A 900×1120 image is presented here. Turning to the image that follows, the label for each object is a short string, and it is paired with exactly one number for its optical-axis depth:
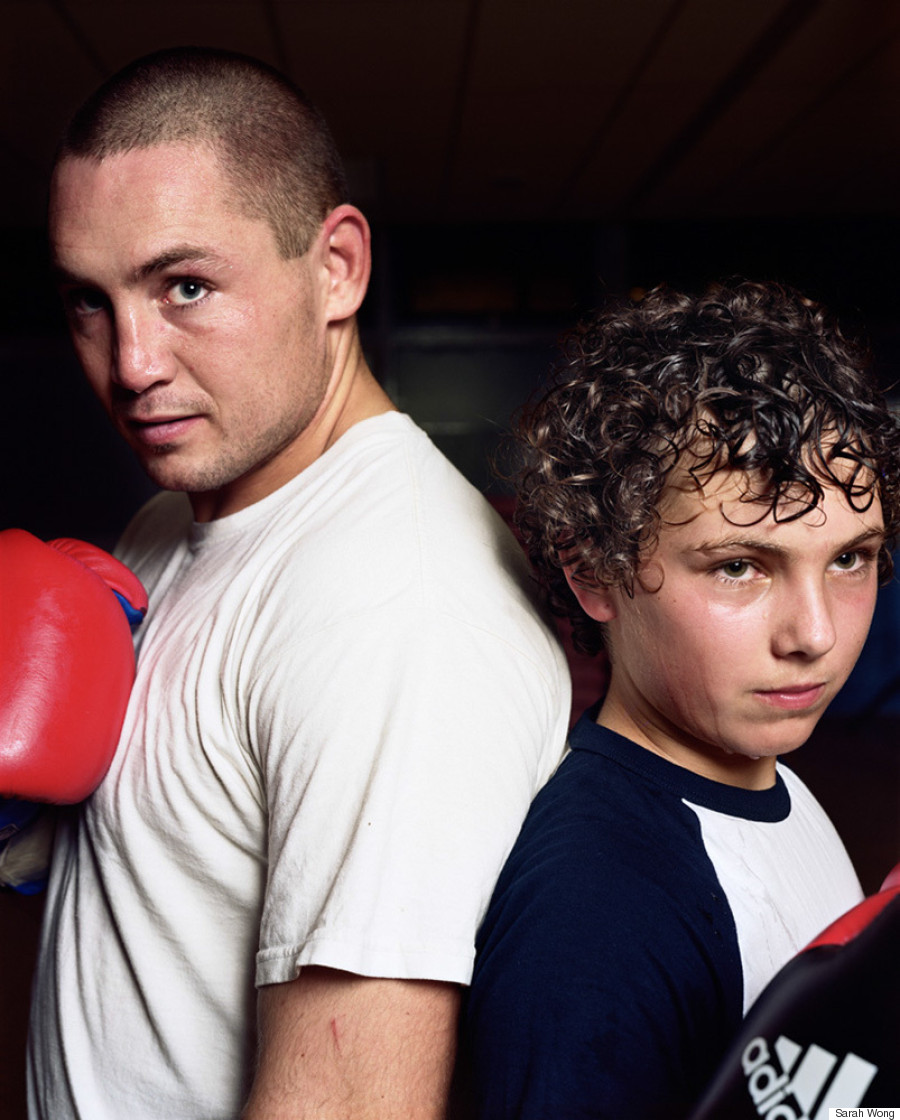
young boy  0.65
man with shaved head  0.66
